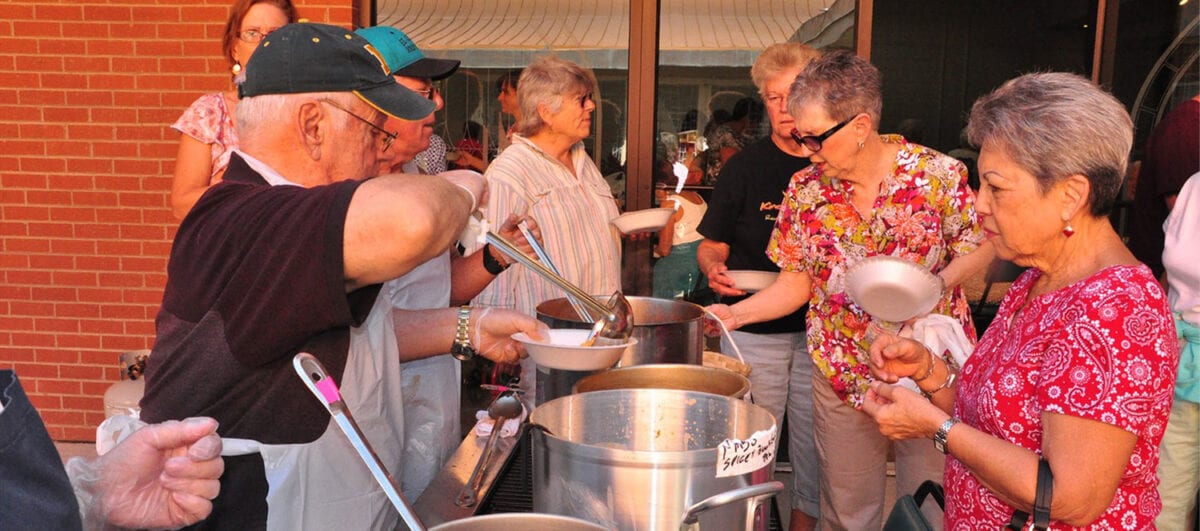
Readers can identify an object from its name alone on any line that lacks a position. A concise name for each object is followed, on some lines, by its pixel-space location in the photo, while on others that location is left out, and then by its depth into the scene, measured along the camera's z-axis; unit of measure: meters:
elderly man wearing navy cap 1.33
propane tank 3.72
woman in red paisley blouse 1.52
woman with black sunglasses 2.80
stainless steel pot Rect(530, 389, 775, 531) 1.36
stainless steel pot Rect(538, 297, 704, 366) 2.29
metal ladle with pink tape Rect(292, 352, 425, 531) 1.18
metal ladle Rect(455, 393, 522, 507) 1.80
